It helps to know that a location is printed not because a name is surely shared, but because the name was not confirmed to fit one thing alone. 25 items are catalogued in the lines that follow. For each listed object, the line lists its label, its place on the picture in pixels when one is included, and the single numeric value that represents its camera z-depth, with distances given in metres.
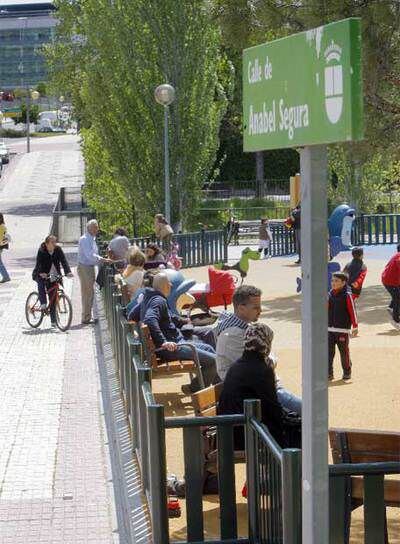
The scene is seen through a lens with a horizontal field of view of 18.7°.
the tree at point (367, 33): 13.69
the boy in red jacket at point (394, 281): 18.61
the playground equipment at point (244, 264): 22.75
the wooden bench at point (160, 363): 12.59
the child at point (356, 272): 18.30
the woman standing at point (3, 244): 29.02
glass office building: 196.05
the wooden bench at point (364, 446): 7.34
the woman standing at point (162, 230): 27.16
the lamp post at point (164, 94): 27.03
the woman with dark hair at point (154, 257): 19.45
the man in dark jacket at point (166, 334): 12.50
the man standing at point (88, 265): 20.47
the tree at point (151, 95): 35.69
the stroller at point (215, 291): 18.19
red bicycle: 19.97
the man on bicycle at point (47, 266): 19.89
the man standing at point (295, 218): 27.22
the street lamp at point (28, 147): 92.71
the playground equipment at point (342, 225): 32.03
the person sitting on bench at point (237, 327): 9.43
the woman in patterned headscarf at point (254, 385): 8.19
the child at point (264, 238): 34.62
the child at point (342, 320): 14.22
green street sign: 3.11
